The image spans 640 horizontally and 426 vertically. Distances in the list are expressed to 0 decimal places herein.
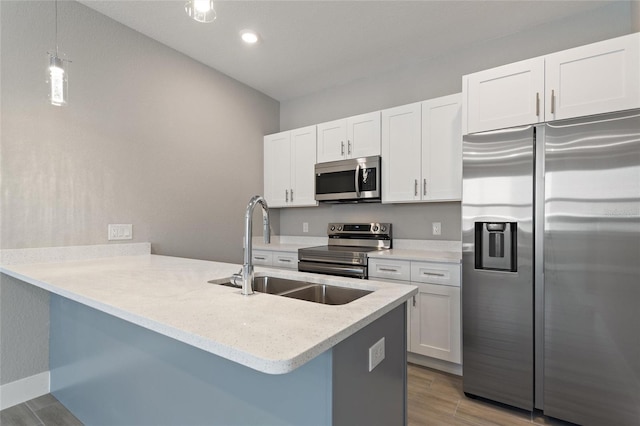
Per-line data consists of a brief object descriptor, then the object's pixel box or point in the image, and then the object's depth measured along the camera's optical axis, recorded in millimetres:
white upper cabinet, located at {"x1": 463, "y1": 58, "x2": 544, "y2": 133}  1993
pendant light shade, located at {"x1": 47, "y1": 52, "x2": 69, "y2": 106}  1723
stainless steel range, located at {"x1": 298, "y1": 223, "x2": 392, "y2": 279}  2844
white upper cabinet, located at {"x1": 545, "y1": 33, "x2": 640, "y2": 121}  1746
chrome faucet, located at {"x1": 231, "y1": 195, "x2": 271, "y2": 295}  1281
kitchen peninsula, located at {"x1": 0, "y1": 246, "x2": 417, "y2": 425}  873
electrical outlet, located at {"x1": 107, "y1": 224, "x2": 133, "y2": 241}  2461
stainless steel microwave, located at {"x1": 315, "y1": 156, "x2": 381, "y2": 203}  3113
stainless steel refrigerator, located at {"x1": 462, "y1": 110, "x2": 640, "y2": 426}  1714
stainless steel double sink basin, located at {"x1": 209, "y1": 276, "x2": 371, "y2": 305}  1453
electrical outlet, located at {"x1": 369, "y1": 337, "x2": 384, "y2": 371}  1097
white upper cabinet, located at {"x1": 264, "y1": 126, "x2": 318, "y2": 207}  3580
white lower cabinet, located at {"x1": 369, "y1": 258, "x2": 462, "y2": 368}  2412
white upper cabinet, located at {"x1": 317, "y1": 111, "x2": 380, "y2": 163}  3124
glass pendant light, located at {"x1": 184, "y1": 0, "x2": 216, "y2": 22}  1468
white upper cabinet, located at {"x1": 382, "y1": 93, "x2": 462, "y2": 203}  2680
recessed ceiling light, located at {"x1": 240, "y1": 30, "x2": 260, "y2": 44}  2668
